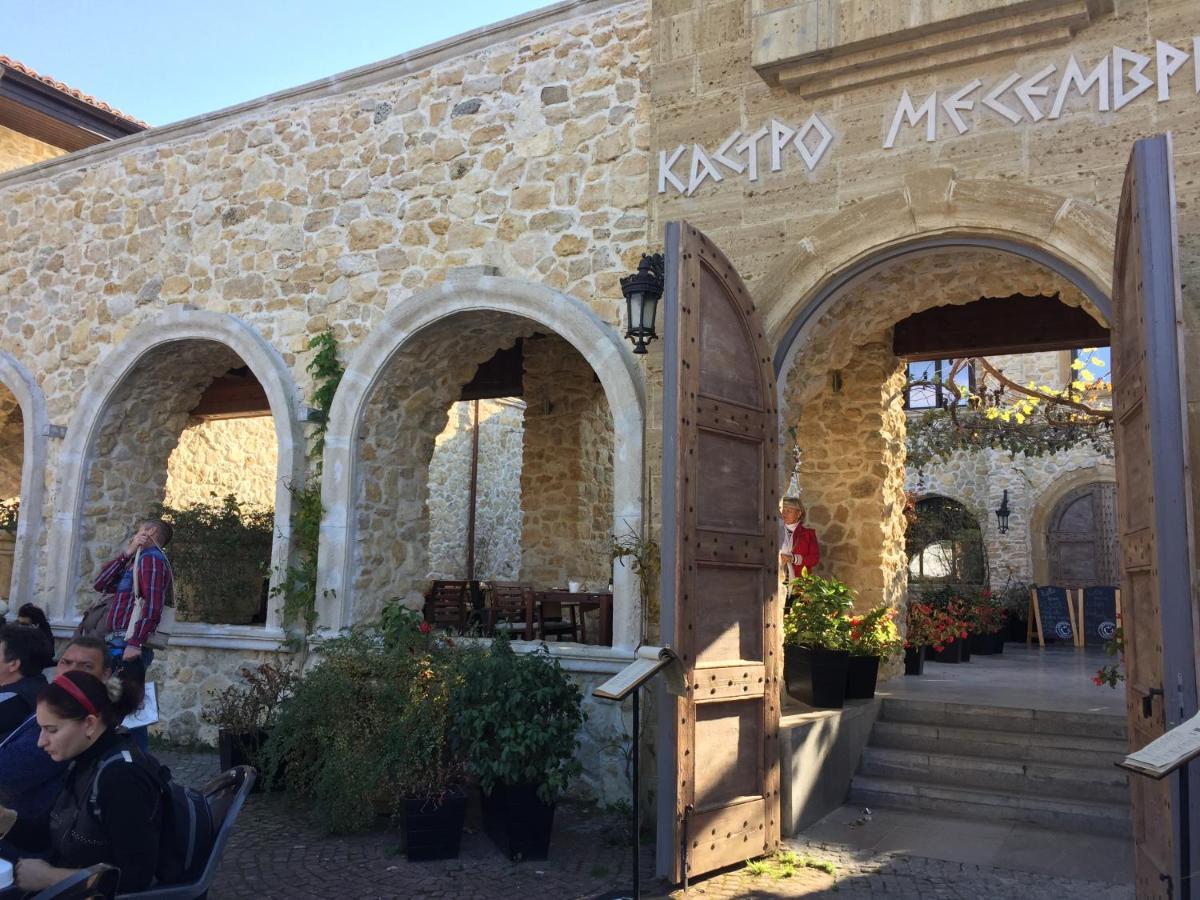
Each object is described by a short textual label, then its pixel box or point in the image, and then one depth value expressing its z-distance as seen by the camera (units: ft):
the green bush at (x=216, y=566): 26.22
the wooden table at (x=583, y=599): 22.62
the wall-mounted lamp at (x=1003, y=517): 50.57
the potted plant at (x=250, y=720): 19.42
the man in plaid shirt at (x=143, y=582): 16.66
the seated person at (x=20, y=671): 11.91
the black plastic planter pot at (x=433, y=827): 15.25
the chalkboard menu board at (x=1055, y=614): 41.75
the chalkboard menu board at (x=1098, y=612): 40.57
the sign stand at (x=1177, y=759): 8.43
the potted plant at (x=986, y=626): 34.37
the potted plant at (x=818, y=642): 18.66
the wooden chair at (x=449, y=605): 27.40
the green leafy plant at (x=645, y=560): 18.02
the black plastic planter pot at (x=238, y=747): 19.40
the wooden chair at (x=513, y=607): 24.59
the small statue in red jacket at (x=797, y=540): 22.67
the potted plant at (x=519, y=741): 15.37
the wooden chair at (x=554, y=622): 25.17
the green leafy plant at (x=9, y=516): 31.68
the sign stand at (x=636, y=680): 12.35
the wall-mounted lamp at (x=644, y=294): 16.96
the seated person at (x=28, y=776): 10.11
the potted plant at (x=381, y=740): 15.43
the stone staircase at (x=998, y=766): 16.48
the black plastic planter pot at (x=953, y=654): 31.12
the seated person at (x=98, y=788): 8.70
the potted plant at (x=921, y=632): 25.68
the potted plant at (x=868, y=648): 19.43
